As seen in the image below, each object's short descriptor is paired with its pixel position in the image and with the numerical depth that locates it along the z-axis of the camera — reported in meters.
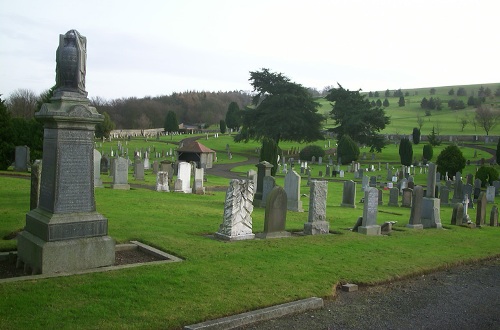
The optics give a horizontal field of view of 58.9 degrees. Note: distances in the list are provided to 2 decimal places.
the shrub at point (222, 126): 99.38
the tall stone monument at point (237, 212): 11.21
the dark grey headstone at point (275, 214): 11.81
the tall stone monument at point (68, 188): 7.58
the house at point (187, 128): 108.93
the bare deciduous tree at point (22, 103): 71.31
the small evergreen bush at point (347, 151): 52.16
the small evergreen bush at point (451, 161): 37.91
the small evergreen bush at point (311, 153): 56.44
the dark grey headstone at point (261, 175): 19.62
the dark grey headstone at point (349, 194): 21.62
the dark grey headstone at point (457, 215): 17.79
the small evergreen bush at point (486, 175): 34.44
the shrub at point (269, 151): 33.09
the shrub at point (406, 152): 46.97
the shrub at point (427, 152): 53.12
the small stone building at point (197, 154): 48.44
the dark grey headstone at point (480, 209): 18.03
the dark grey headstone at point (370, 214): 13.64
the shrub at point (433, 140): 67.81
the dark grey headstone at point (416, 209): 15.62
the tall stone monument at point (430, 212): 16.45
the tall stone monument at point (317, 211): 12.88
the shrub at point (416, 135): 71.56
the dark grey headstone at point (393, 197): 23.65
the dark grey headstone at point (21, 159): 27.44
